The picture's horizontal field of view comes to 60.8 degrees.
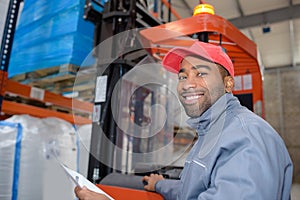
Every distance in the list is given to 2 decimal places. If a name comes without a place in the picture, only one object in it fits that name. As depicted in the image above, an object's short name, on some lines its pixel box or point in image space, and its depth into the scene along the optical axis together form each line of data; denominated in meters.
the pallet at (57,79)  2.32
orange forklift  1.59
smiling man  0.74
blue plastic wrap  2.24
